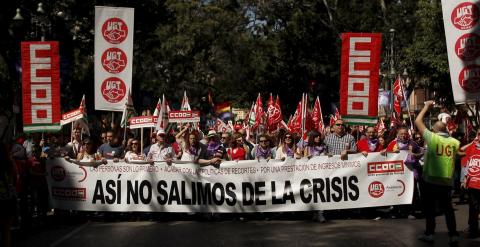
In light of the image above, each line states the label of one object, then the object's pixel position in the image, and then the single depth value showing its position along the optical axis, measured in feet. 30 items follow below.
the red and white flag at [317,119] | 77.05
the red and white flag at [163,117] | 71.01
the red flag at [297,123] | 76.21
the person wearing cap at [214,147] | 51.62
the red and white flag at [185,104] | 85.05
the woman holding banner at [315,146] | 50.88
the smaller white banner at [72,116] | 59.57
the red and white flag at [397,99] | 87.40
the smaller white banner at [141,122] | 59.06
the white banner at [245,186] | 49.88
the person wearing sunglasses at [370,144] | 54.54
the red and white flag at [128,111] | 57.40
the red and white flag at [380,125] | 80.33
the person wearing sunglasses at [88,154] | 51.57
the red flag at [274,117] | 83.55
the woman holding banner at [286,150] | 52.08
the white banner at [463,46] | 51.19
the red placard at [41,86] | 57.88
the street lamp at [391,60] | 141.94
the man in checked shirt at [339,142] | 50.85
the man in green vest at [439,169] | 37.83
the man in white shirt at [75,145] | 53.83
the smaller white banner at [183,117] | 71.46
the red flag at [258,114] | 86.31
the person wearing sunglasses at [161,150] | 51.80
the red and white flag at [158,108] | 76.77
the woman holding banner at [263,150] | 52.49
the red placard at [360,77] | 55.42
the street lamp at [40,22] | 105.91
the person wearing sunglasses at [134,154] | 51.68
